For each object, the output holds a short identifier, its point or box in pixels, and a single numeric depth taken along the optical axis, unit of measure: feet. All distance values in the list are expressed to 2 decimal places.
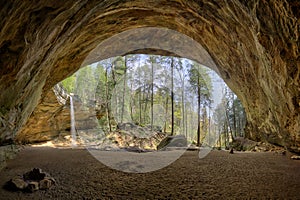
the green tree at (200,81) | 73.46
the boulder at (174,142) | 39.70
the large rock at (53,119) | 48.85
